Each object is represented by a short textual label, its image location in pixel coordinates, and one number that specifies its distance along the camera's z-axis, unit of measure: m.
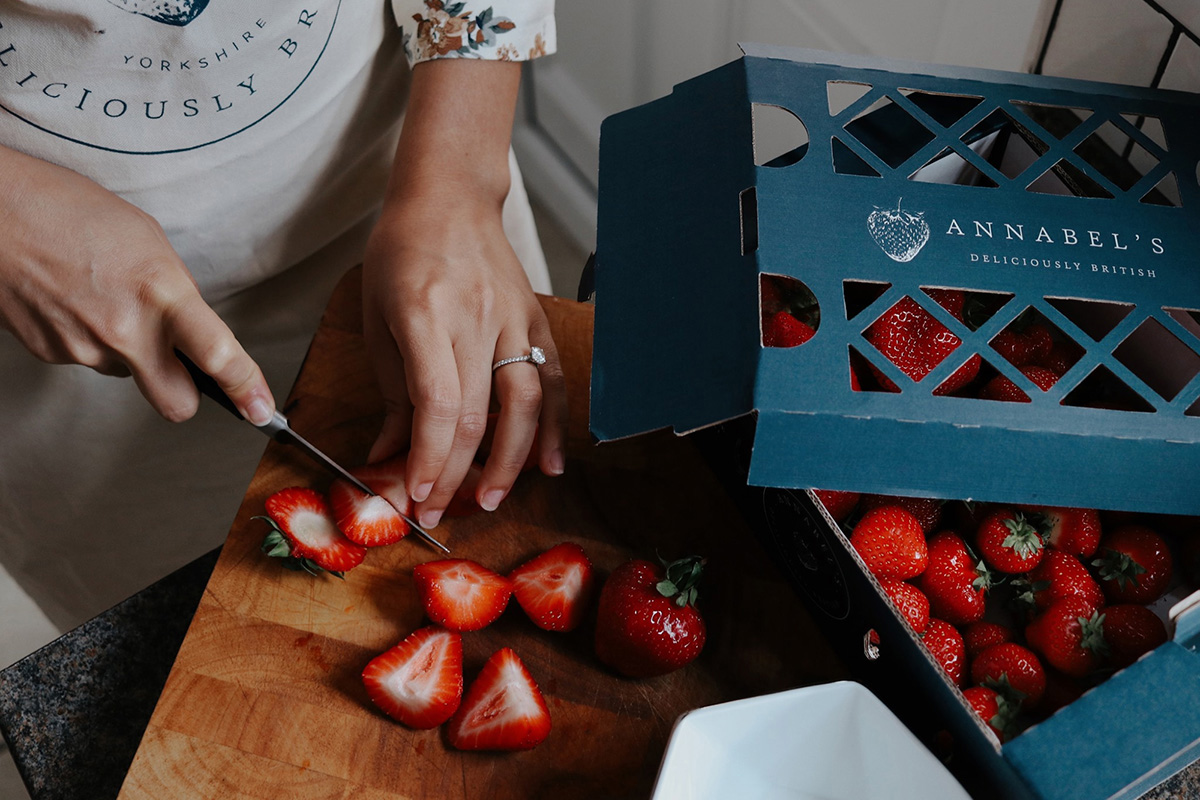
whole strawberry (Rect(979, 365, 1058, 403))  0.74
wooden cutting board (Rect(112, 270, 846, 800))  0.75
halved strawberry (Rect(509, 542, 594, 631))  0.80
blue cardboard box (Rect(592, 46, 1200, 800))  0.58
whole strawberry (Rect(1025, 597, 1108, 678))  0.71
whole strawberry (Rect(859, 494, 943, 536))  0.77
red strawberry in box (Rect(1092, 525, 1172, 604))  0.73
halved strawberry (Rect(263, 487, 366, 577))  0.82
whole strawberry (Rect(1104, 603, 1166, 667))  0.69
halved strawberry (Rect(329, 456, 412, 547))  0.84
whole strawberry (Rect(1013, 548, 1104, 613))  0.74
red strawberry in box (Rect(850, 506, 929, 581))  0.74
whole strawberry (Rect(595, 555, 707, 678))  0.76
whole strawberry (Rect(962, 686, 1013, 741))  0.68
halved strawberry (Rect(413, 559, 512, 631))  0.79
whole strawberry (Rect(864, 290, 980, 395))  0.72
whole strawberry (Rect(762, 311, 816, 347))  0.71
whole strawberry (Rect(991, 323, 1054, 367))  0.79
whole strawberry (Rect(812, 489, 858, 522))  0.76
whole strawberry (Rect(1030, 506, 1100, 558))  0.75
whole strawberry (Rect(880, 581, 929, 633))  0.73
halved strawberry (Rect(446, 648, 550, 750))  0.74
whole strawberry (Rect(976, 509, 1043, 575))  0.75
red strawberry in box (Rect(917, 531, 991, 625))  0.76
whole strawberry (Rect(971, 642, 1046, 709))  0.70
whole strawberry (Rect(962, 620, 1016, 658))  0.74
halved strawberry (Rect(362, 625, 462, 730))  0.76
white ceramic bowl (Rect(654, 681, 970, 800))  0.63
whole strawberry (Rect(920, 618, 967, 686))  0.73
